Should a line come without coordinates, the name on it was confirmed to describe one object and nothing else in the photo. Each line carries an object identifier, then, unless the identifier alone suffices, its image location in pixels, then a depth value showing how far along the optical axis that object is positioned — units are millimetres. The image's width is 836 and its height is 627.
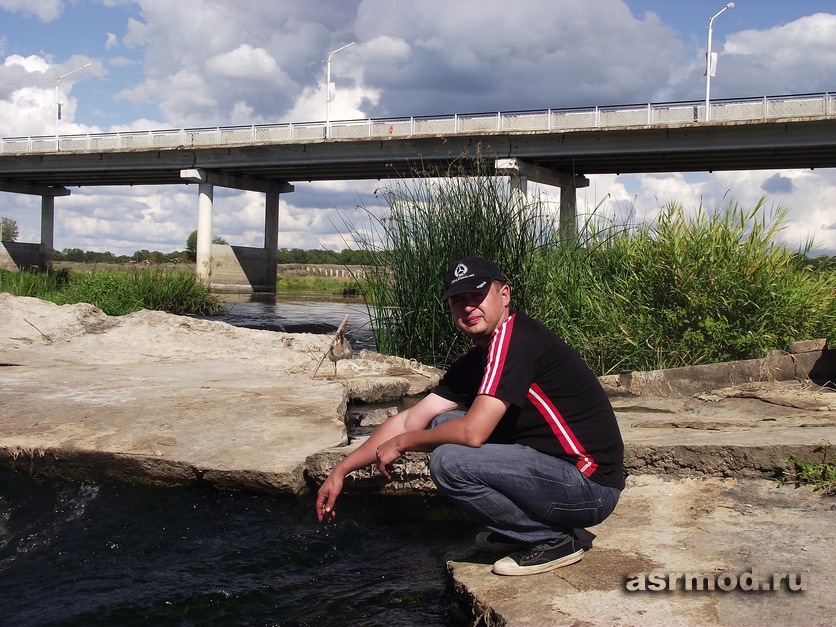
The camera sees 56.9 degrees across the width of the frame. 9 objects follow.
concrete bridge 21156
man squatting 2518
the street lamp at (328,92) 30656
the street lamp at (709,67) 25484
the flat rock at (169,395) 3855
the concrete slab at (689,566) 2189
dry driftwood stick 6651
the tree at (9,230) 46519
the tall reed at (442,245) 6512
